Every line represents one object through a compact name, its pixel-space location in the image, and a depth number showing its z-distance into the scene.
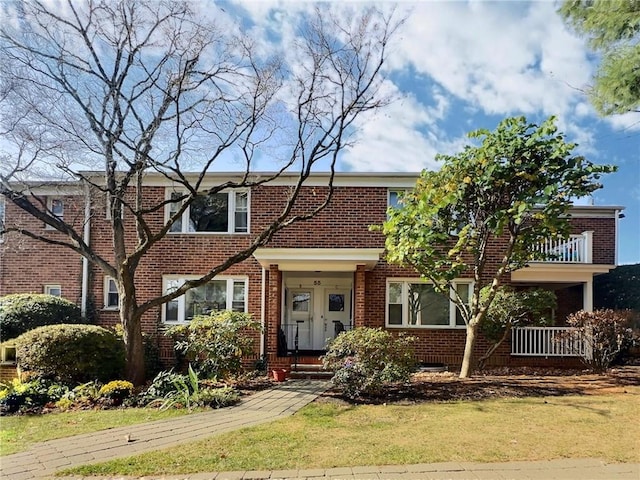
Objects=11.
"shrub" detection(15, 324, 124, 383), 9.05
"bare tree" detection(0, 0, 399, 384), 9.05
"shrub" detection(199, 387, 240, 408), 7.92
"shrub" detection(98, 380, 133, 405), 8.27
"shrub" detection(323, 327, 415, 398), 8.33
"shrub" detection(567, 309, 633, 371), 11.19
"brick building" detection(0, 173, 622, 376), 13.38
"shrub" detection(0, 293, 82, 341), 11.34
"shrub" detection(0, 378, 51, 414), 7.79
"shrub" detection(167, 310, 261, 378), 10.22
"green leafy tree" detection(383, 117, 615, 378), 9.09
